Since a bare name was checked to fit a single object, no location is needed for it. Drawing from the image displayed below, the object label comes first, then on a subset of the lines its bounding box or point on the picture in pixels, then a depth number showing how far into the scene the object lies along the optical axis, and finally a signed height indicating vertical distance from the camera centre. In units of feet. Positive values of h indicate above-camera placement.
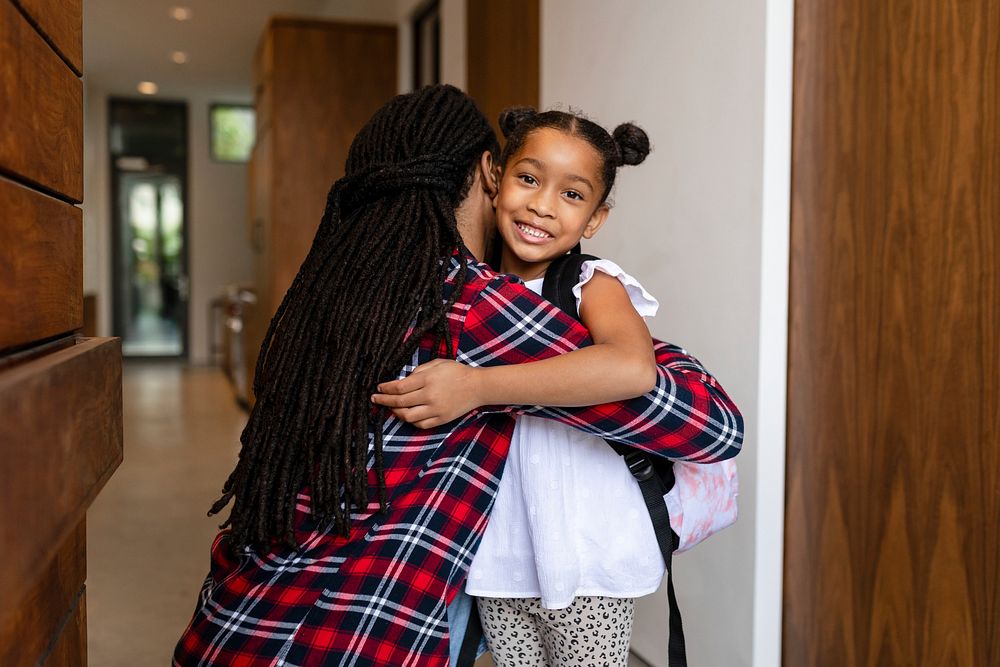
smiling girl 3.29 -0.66
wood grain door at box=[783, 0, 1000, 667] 4.74 -0.31
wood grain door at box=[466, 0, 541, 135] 9.87 +2.70
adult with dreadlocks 3.26 -0.58
